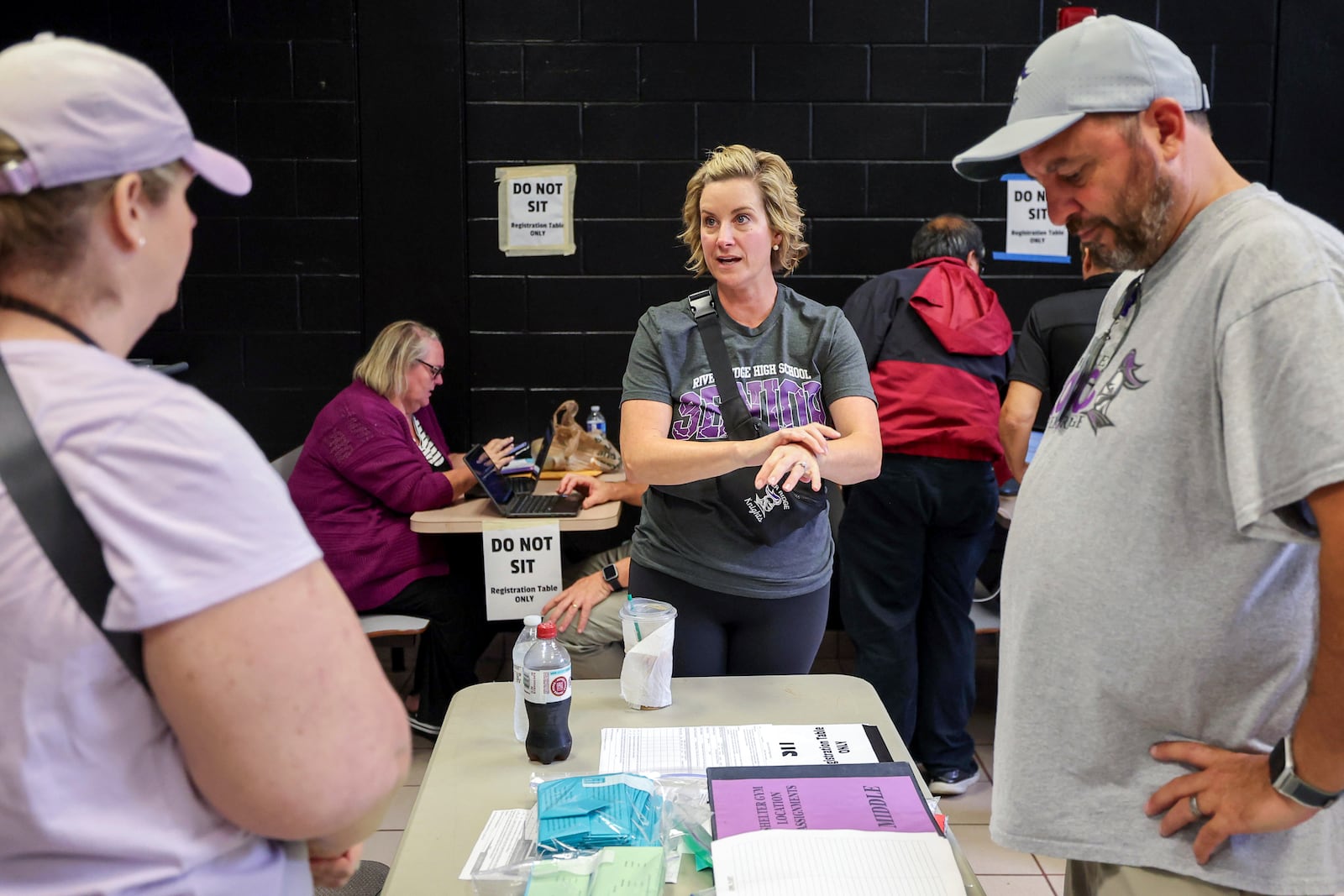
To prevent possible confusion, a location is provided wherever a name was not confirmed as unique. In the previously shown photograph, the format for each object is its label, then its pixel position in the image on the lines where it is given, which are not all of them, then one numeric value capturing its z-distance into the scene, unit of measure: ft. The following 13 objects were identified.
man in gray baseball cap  3.38
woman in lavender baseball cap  2.50
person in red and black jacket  10.94
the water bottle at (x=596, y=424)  14.21
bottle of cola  5.40
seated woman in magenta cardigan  11.79
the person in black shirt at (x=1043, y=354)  10.81
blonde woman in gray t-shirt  7.14
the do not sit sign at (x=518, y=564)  11.42
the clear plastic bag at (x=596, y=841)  4.25
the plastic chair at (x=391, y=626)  11.88
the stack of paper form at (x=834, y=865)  4.08
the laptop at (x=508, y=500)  11.75
